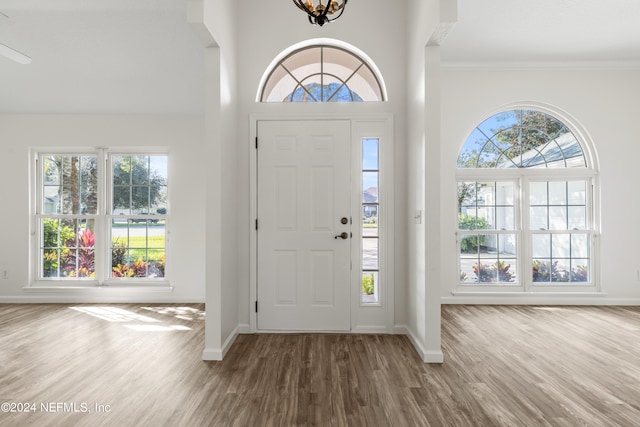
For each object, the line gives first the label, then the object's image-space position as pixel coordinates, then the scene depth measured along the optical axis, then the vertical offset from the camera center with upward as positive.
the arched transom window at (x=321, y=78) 3.83 +1.53
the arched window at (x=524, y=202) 4.86 +0.20
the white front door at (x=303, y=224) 3.67 -0.09
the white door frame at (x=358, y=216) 3.64 -0.05
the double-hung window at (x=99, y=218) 5.02 -0.03
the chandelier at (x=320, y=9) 1.97 +1.19
